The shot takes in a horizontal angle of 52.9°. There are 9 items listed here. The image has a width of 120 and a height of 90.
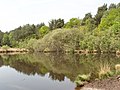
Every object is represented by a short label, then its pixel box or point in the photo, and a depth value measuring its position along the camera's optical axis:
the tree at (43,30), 44.84
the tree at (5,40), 45.04
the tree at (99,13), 47.38
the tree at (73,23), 45.78
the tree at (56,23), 45.96
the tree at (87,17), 49.93
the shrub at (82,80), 7.70
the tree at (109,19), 35.23
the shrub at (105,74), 7.80
